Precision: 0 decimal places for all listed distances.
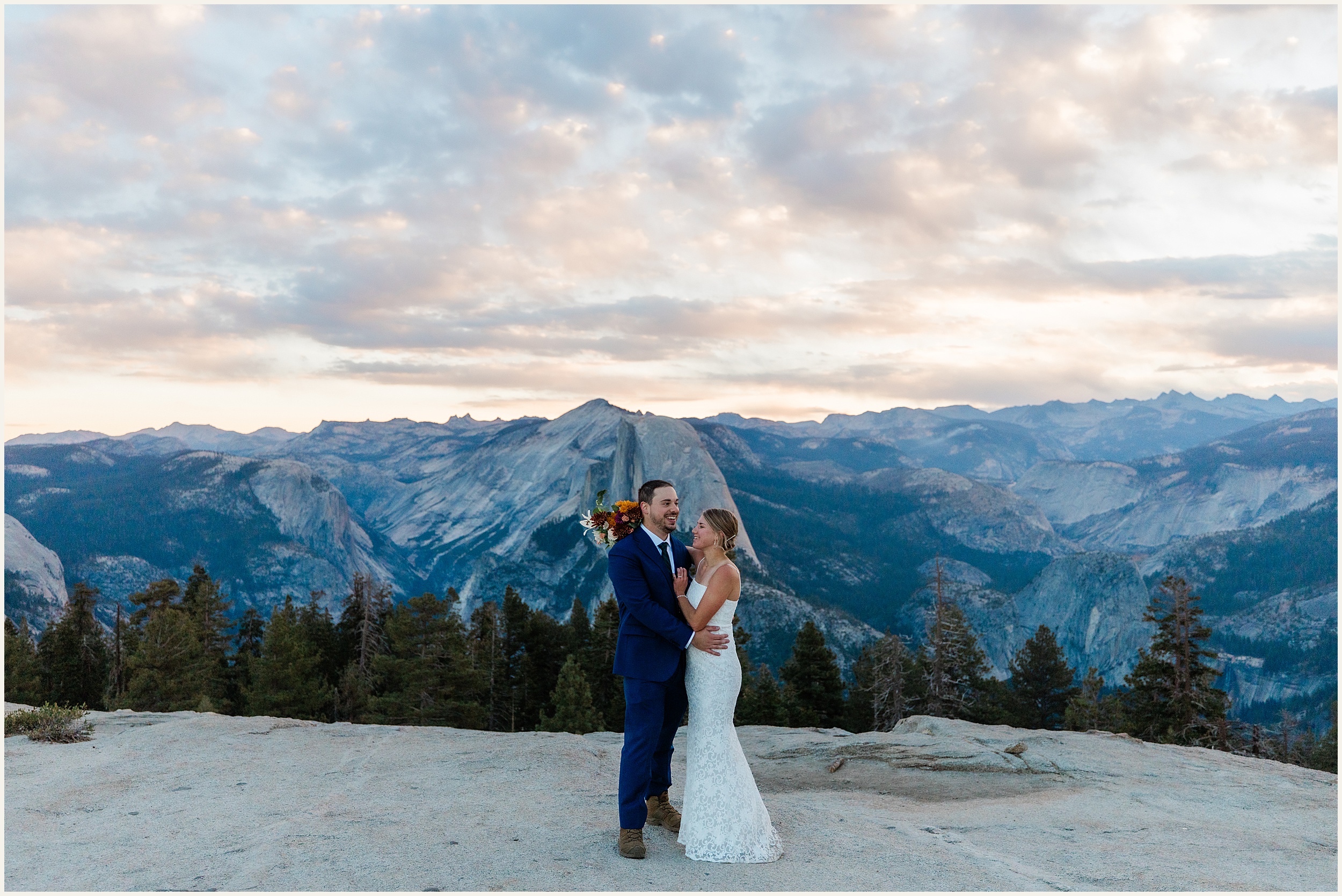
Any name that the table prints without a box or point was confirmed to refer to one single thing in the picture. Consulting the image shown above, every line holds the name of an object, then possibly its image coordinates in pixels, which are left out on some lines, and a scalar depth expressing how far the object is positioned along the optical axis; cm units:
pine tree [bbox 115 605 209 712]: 3972
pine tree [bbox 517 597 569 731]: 5331
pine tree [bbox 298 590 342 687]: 5384
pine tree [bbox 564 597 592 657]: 5766
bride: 876
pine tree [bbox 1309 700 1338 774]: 5619
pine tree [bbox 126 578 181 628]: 5294
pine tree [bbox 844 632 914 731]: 4712
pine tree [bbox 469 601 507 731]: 5041
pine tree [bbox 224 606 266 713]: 4931
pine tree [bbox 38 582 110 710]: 4966
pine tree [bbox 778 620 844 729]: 4966
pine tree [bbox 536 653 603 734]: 3972
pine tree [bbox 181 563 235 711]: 4534
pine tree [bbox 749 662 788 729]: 4644
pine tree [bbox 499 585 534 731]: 5272
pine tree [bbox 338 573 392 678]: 4856
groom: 875
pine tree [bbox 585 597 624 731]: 5144
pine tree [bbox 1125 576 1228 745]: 3578
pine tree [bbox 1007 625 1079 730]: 5941
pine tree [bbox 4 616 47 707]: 4066
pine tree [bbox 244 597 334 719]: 4009
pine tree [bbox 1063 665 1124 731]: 5062
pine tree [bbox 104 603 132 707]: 4697
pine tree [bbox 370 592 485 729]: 4125
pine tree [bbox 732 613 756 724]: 4841
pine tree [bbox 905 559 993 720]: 4341
